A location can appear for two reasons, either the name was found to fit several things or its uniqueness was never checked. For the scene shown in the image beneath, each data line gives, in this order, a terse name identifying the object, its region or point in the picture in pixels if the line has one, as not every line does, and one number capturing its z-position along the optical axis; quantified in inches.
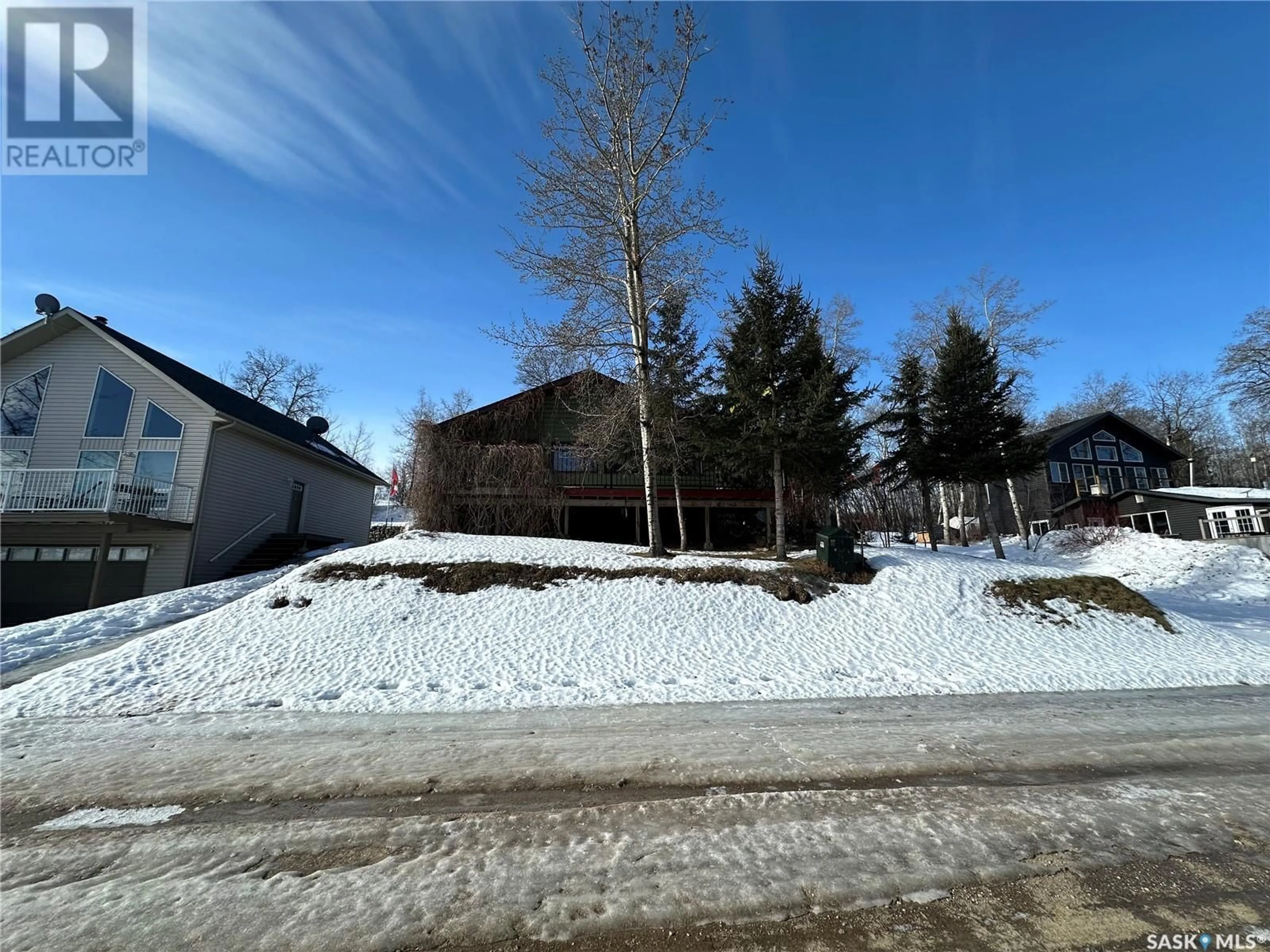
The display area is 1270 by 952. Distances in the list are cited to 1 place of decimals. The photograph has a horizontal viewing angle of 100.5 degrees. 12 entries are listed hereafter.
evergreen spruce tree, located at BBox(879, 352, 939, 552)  735.7
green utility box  437.7
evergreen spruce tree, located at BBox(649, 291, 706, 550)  534.0
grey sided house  542.3
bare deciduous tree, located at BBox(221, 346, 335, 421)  1417.3
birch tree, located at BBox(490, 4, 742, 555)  491.8
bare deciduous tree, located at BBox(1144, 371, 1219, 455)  1654.8
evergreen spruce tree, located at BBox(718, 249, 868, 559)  464.4
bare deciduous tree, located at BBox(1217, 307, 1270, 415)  929.5
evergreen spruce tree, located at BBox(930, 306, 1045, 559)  714.8
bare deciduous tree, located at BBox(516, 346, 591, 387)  506.0
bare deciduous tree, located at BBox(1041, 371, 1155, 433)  1768.0
